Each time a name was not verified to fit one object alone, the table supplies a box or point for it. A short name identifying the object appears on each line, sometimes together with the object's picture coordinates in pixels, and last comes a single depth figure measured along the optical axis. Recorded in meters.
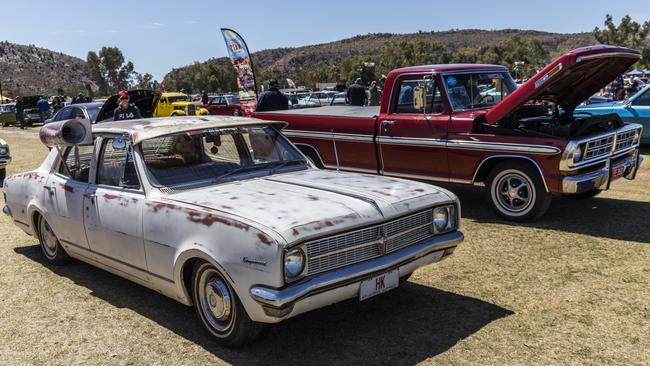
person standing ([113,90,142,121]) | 9.78
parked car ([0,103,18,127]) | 34.00
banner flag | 23.98
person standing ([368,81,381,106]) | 17.73
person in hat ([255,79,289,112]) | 11.91
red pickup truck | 6.55
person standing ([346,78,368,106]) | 15.65
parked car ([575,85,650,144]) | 11.66
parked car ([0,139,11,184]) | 12.07
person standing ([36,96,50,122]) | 31.98
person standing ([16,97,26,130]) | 30.75
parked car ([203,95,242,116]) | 22.69
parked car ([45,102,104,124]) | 15.53
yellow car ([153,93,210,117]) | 24.84
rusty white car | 3.54
